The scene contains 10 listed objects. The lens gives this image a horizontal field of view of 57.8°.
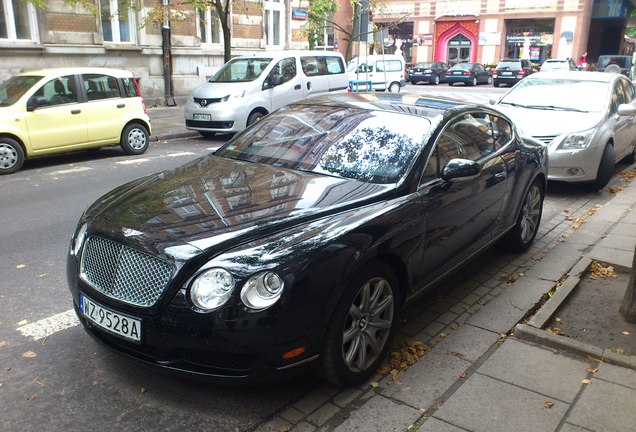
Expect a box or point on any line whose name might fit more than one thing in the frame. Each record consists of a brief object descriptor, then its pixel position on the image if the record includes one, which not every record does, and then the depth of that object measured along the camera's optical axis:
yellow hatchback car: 9.45
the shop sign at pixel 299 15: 25.80
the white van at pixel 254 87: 13.14
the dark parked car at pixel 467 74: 36.47
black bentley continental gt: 2.83
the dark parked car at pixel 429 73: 37.19
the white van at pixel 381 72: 26.69
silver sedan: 7.93
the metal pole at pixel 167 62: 18.95
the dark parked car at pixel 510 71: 35.41
